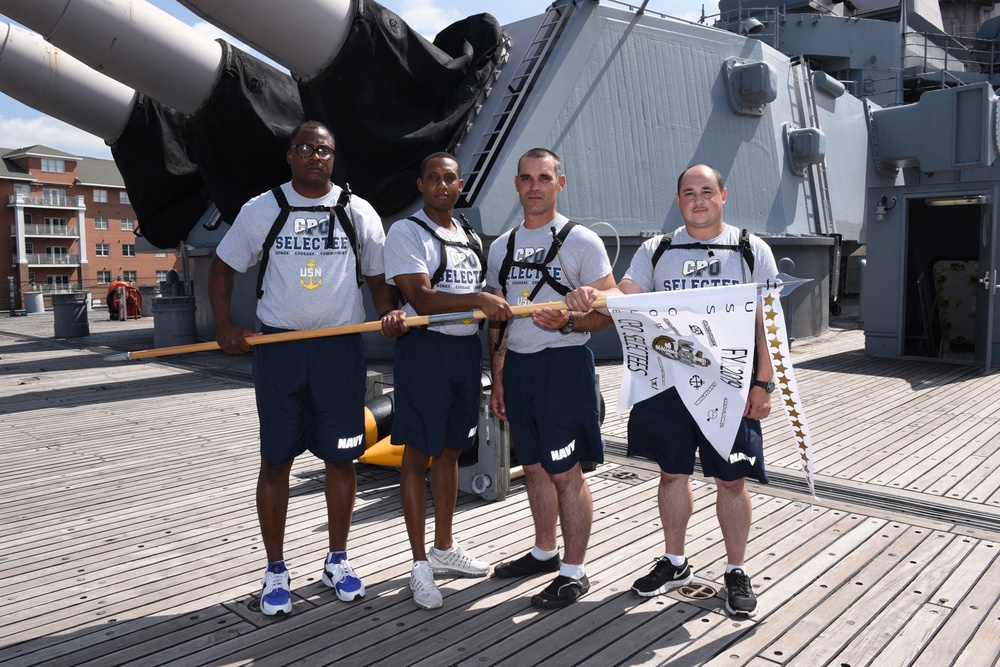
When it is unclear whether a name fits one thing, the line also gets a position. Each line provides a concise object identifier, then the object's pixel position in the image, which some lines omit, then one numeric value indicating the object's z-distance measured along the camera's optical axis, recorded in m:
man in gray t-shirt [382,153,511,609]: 3.27
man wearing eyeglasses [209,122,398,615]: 3.26
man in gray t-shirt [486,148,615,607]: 3.26
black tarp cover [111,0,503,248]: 8.91
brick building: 48.91
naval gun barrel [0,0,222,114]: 7.57
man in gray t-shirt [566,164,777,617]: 3.14
